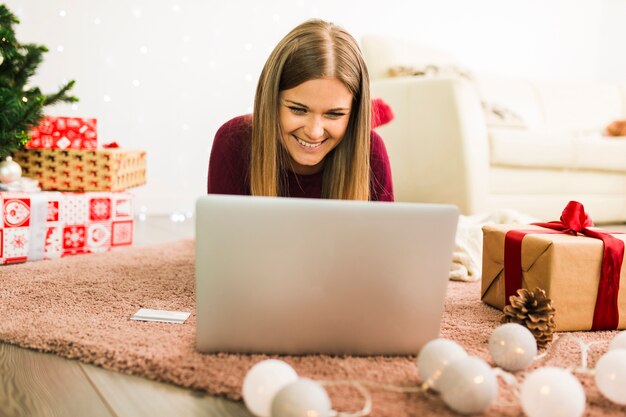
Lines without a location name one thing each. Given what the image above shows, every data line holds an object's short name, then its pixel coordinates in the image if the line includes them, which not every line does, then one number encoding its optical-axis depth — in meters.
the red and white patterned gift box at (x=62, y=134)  1.81
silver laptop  0.75
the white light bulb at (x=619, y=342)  0.90
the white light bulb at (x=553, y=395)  0.67
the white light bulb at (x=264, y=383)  0.68
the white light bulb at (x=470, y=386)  0.69
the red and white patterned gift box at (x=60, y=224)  1.61
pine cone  1.00
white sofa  2.42
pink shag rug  0.77
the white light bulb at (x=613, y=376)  0.75
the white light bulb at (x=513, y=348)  0.86
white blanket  1.62
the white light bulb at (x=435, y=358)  0.74
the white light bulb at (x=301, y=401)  0.62
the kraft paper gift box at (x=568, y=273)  1.11
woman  1.18
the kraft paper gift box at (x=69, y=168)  1.80
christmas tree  1.62
